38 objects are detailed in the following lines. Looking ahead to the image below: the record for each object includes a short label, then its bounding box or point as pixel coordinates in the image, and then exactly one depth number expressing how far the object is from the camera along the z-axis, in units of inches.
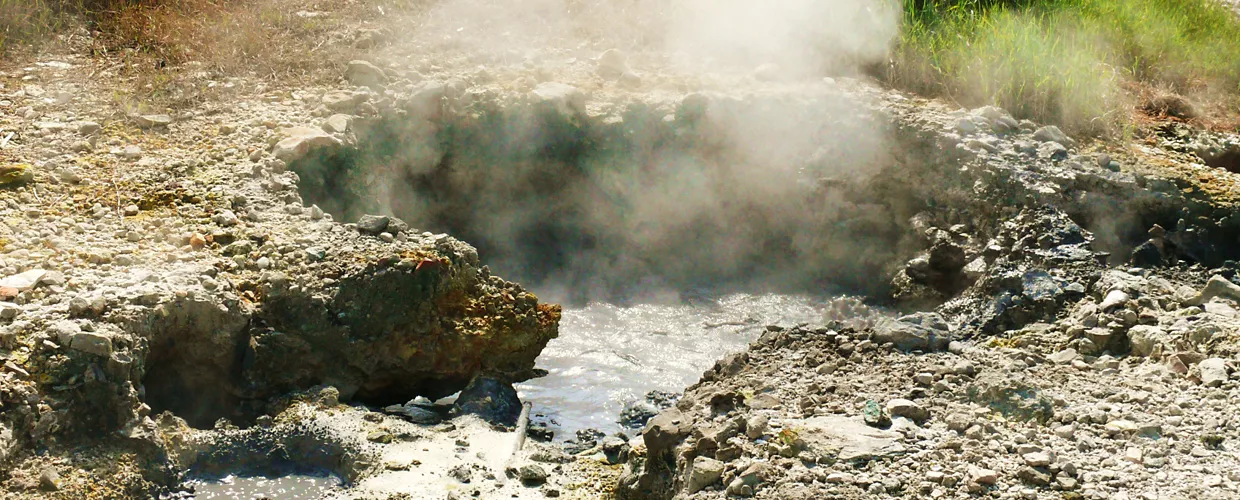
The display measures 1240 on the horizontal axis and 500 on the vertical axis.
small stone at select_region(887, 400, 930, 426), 140.0
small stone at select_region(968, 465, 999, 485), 124.4
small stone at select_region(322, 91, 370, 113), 221.0
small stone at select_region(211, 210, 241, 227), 178.2
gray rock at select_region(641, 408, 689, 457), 145.7
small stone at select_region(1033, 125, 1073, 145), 220.1
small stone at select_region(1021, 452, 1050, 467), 127.0
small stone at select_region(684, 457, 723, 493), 134.2
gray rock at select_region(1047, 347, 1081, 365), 160.4
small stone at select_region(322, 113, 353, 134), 211.9
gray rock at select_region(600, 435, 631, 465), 161.8
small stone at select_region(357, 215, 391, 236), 179.0
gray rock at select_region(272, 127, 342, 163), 199.2
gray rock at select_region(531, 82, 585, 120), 229.5
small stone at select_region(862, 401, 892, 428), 139.7
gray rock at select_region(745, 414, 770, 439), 139.4
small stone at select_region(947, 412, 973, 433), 136.1
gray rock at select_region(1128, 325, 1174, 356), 157.5
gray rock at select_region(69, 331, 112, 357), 140.8
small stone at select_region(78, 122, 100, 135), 202.4
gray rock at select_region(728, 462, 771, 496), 130.6
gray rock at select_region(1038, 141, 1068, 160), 214.2
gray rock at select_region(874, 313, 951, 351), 164.9
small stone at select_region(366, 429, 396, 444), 157.1
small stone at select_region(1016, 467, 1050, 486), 124.4
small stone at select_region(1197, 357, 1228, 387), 144.0
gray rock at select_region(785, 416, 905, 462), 133.0
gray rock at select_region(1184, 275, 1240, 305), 175.6
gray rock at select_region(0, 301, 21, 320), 143.3
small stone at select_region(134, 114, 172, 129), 209.0
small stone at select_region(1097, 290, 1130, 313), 172.4
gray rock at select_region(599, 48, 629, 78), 246.5
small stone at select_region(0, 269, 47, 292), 149.4
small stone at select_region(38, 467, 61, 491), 131.8
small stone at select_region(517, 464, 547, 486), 153.6
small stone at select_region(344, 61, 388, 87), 232.2
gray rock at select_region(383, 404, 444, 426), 167.6
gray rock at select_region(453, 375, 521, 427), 171.6
